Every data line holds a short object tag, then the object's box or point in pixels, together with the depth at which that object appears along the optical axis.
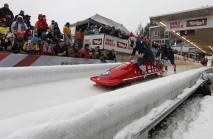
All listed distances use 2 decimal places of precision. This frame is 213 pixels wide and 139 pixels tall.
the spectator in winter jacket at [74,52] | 5.93
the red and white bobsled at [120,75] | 3.18
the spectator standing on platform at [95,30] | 9.76
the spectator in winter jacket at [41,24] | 6.92
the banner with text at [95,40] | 9.19
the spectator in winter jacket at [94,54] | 6.78
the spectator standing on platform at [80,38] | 9.34
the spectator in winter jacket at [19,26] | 5.73
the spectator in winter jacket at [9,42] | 4.58
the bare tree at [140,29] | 48.56
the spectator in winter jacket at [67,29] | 7.95
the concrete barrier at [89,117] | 0.88
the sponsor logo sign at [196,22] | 9.04
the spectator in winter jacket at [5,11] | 6.25
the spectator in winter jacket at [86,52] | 6.15
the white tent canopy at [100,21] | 10.73
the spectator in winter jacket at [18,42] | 4.69
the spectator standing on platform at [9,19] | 6.32
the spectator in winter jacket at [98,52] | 7.07
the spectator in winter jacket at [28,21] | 6.95
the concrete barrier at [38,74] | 2.91
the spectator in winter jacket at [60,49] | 5.56
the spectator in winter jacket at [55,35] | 6.49
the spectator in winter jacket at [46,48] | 5.22
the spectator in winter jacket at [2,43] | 4.59
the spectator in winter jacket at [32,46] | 4.81
